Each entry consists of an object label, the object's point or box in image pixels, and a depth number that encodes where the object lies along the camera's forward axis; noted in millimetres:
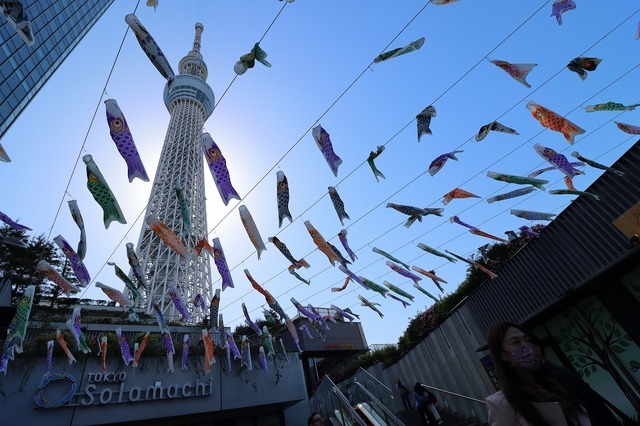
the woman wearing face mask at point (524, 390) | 1735
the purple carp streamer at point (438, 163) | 8055
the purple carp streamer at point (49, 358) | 10664
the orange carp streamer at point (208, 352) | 12828
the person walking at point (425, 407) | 9328
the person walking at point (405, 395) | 13688
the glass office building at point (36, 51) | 34969
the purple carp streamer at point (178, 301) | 12717
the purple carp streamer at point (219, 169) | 6820
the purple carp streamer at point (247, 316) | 14636
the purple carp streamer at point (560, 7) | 6133
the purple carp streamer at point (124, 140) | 5938
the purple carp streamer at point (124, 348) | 11656
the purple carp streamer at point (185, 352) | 12664
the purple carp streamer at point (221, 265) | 9695
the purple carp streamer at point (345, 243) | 10152
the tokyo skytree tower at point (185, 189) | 39750
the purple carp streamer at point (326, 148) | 7168
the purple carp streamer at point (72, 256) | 8072
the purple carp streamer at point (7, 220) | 6942
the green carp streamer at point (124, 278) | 10152
